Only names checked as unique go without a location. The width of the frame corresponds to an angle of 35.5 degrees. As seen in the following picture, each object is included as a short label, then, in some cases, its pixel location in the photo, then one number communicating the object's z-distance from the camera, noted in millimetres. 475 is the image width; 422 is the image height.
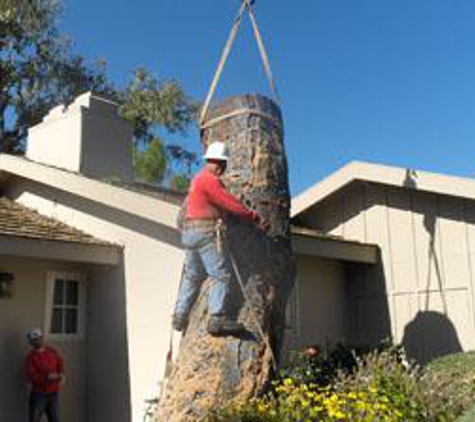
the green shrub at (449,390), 6664
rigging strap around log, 7512
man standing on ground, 9617
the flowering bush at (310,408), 5973
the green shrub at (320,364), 8578
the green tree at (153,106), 30375
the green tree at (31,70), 27594
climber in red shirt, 6633
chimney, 13406
